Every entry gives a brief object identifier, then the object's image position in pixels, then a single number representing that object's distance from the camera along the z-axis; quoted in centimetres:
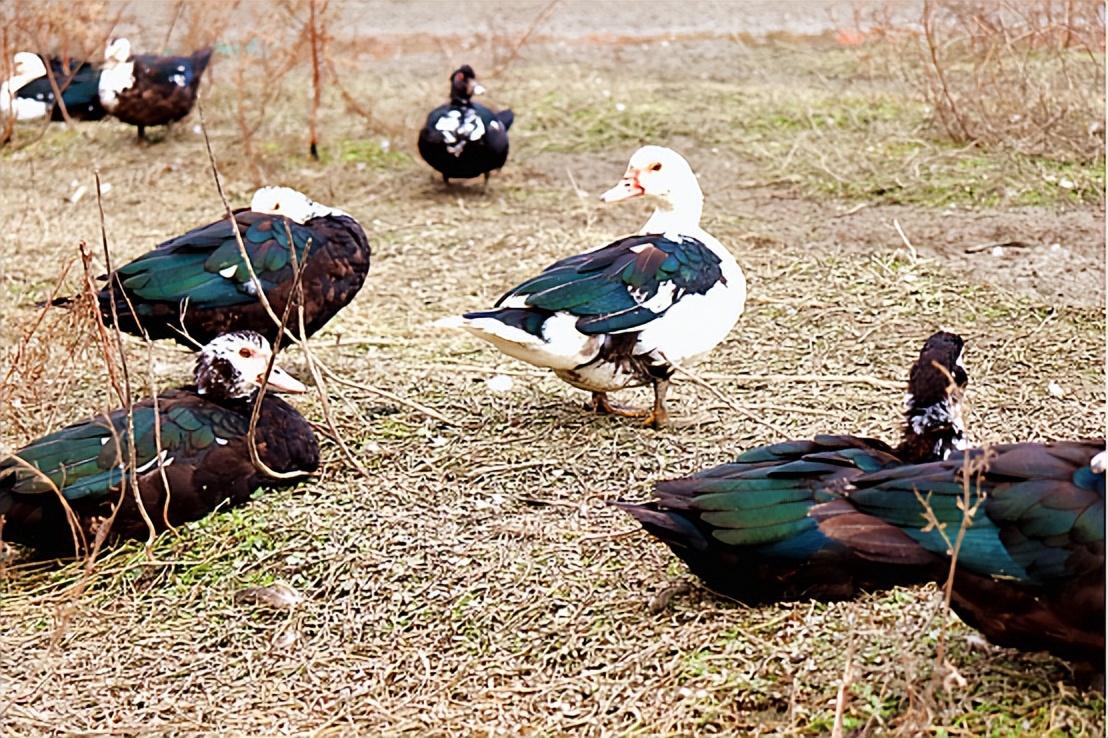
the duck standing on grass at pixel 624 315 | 464
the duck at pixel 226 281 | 514
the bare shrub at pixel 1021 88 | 779
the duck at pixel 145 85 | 905
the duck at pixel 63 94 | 963
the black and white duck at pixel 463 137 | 792
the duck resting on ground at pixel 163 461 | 414
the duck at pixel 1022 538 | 280
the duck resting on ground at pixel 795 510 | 325
